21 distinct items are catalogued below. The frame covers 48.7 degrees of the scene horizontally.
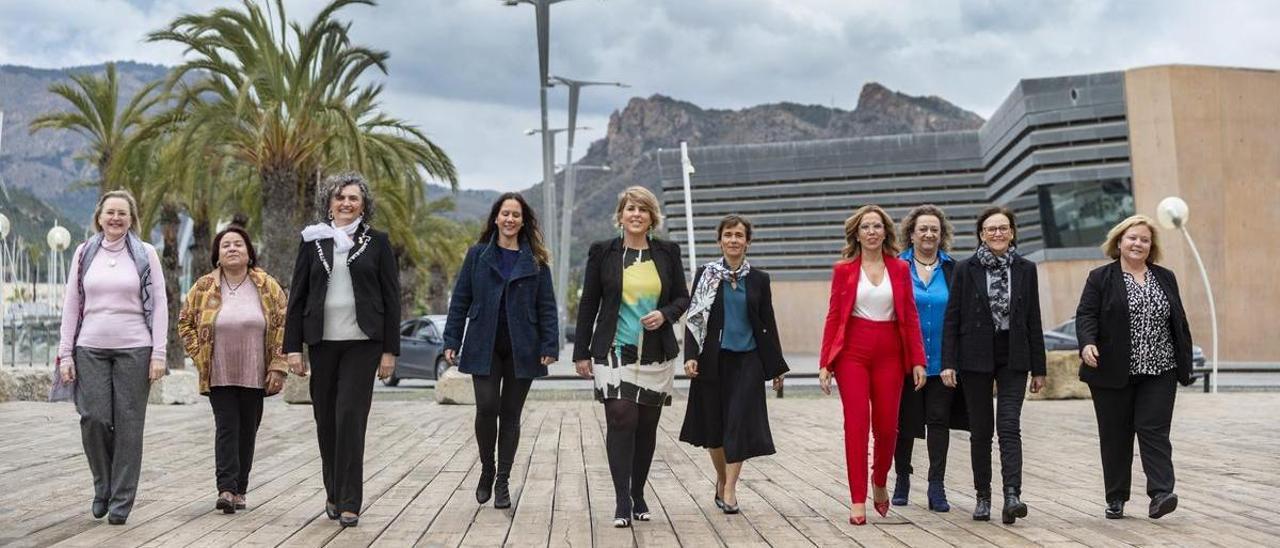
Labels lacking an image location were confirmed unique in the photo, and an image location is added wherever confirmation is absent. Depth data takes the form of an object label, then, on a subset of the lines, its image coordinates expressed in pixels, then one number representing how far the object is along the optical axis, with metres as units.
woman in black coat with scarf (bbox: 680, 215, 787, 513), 7.66
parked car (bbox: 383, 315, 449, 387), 26.84
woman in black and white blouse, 7.66
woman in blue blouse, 8.09
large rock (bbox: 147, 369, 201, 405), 19.64
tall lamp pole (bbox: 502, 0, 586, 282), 25.47
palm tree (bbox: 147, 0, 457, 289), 22.73
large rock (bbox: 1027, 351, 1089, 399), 21.42
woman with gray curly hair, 7.32
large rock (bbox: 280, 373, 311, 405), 20.61
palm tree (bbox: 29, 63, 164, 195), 30.31
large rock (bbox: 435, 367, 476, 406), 20.11
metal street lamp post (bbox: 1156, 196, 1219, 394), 26.73
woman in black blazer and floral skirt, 7.30
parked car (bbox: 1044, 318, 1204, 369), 31.28
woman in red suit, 7.49
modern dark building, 41.22
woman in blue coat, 7.77
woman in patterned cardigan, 7.73
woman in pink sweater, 7.34
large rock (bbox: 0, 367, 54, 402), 19.89
